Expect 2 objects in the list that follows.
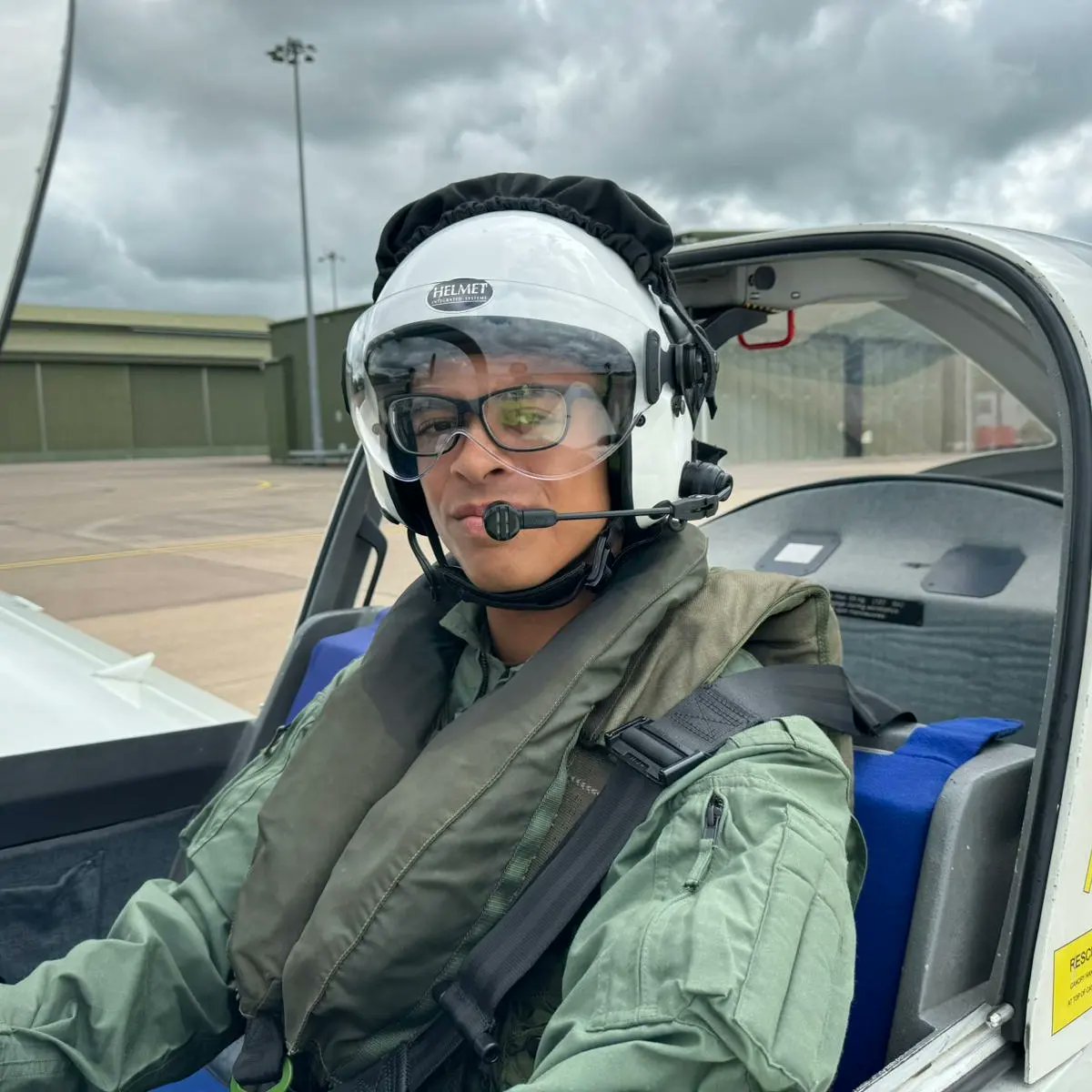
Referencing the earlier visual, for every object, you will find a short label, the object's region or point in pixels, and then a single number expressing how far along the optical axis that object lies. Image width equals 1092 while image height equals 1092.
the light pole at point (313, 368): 19.77
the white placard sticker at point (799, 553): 2.00
